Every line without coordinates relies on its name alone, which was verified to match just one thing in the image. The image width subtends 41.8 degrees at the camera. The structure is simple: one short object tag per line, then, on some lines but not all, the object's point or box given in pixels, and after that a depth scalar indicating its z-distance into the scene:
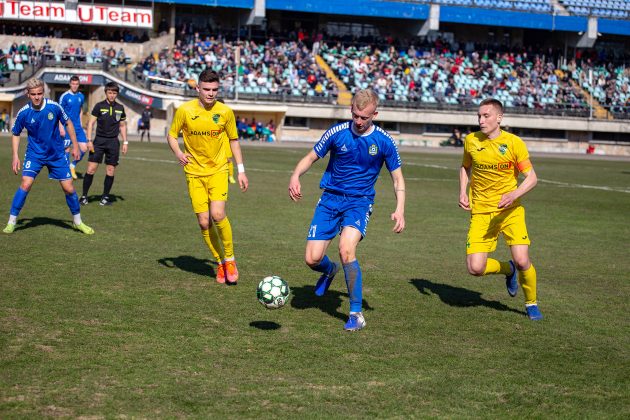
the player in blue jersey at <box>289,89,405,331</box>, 8.05
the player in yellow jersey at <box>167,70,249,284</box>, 9.84
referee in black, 16.84
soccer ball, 7.86
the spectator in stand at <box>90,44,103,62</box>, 51.97
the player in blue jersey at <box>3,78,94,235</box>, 12.55
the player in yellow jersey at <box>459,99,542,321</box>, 8.79
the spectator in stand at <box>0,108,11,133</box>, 50.41
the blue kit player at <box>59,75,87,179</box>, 18.53
